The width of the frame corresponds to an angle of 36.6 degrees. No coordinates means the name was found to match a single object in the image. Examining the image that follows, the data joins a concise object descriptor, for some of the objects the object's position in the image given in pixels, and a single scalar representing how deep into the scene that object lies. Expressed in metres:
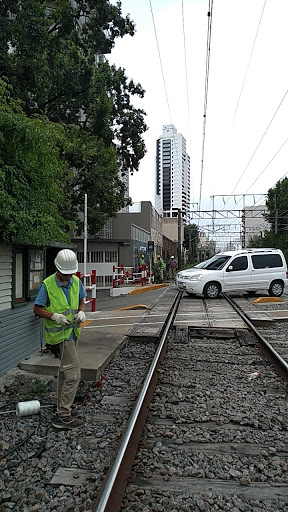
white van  15.98
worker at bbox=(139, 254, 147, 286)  21.51
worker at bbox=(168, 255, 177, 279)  32.50
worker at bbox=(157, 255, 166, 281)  27.89
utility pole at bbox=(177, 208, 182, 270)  38.50
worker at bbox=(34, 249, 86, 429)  4.25
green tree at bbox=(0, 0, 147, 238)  17.03
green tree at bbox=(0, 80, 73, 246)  5.85
